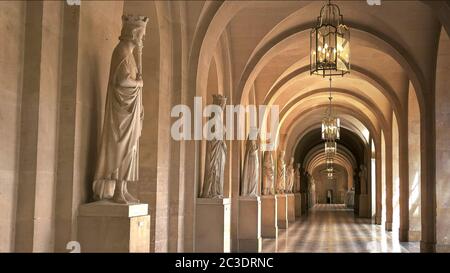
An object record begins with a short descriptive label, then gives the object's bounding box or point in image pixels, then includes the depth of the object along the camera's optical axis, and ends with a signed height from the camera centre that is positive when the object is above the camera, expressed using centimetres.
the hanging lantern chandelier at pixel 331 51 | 934 +212
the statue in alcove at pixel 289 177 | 2781 +5
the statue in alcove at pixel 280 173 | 2347 +21
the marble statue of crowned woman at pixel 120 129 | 614 +51
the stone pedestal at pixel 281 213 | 2248 -139
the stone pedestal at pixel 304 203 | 3797 -175
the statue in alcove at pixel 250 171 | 1463 +17
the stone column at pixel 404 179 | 1680 +1
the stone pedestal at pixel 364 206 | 3209 -156
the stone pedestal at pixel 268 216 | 1817 -125
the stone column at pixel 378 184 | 2536 -23
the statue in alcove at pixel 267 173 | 1864 +16
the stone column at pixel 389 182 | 2108 -11
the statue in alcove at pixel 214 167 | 1056 +19
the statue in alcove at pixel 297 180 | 3431 -15
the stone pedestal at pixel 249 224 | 1442 -118
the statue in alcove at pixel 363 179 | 3397 -1
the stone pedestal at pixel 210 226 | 986 -85
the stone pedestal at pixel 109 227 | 585 -54
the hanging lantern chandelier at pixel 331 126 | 1897 +176
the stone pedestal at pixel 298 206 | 3176 -157
